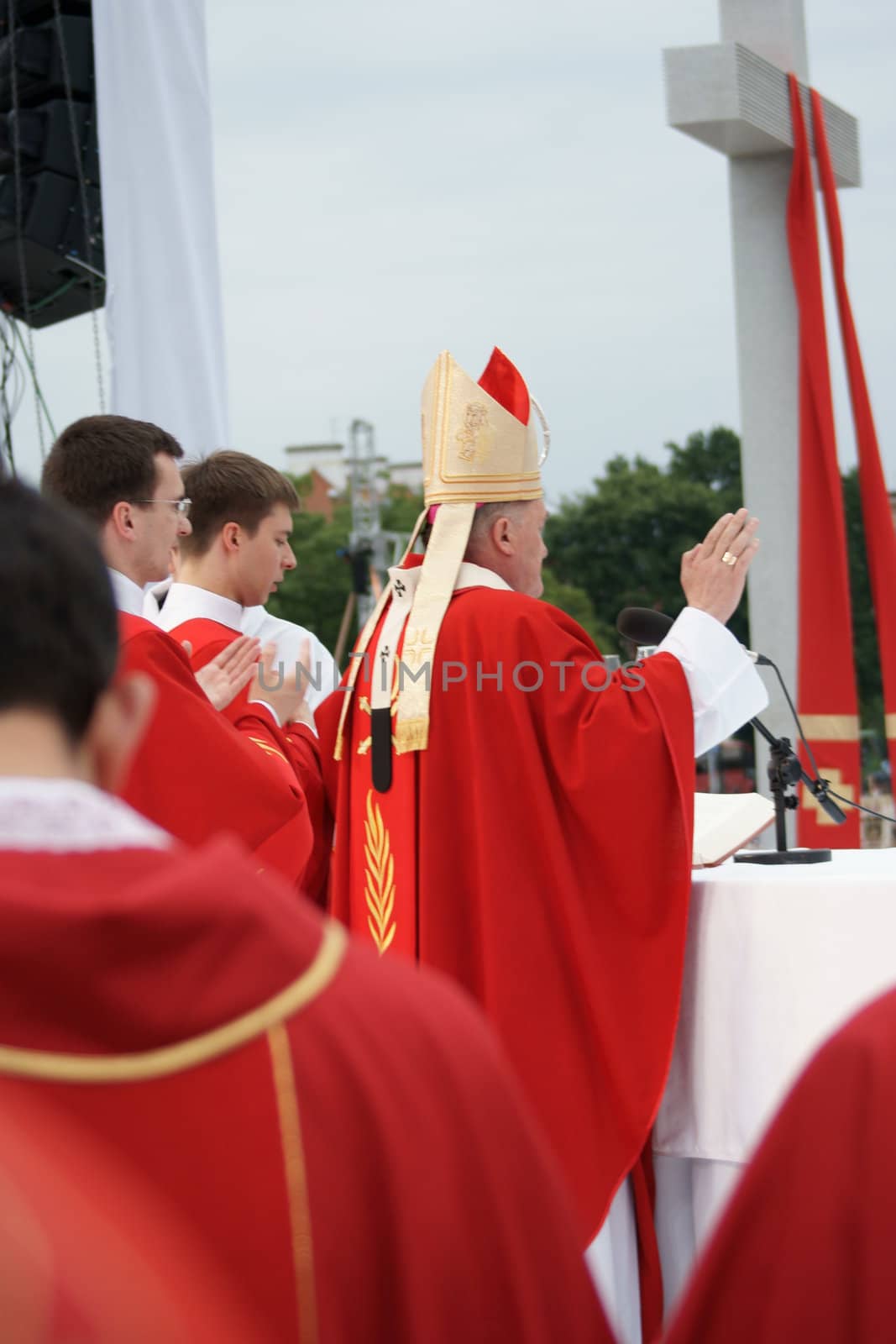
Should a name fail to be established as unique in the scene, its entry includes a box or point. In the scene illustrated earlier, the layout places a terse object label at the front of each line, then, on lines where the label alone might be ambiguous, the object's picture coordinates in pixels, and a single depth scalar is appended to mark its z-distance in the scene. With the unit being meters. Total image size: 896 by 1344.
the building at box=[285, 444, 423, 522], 57.69
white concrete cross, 8.48
